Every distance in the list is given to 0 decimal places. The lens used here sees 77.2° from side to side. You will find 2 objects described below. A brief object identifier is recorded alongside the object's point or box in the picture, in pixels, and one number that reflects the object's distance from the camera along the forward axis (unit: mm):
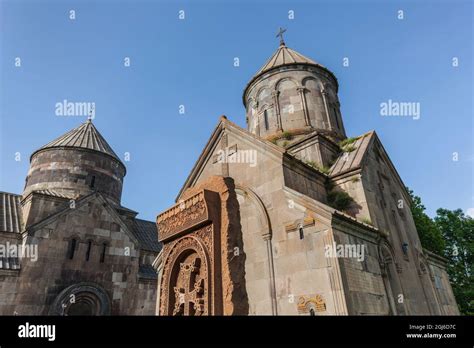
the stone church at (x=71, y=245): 11312
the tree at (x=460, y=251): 17391
